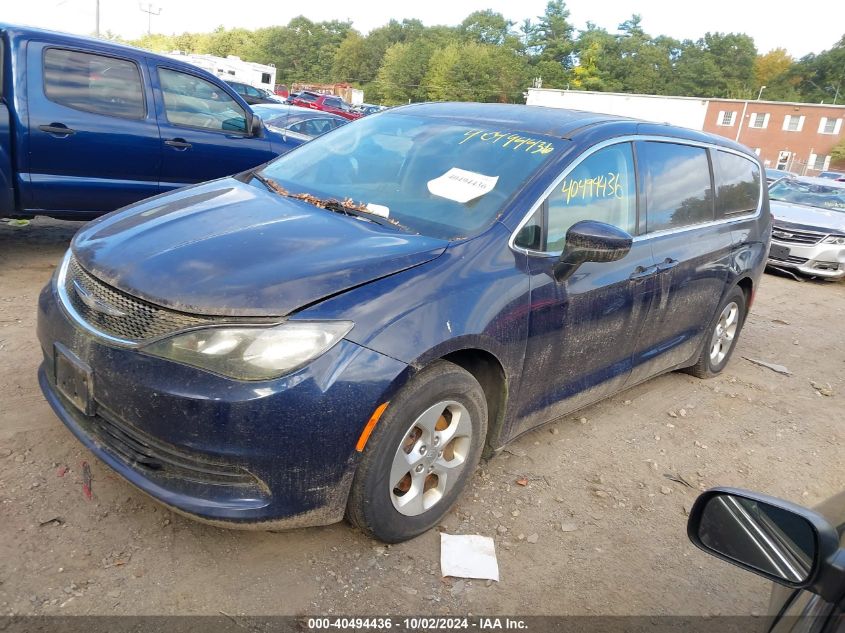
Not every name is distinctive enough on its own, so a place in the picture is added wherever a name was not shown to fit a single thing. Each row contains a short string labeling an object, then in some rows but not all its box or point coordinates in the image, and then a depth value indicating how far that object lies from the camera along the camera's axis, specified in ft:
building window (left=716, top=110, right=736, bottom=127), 189.88
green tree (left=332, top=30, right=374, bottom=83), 364.79
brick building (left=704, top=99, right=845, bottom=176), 179.32
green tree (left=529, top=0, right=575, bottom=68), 299.38
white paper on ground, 8.82
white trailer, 127.54
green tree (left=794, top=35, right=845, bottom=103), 286.66
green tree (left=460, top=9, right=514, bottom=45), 351.25
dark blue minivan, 7.45
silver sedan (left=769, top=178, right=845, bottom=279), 33.01
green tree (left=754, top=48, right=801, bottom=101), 298.35
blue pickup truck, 17.17
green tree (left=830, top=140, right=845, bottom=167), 175.16
